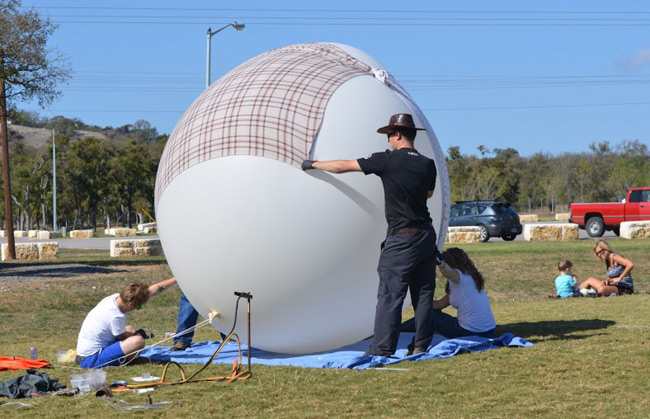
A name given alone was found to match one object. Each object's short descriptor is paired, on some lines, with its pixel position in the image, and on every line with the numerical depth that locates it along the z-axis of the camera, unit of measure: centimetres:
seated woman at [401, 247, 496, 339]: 845
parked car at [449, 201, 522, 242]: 3081
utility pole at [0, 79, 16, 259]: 2595
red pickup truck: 3051
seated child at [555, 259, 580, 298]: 1399
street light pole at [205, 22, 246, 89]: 3106
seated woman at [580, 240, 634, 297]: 1378
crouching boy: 778
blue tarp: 720
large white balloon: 688
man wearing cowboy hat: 691
